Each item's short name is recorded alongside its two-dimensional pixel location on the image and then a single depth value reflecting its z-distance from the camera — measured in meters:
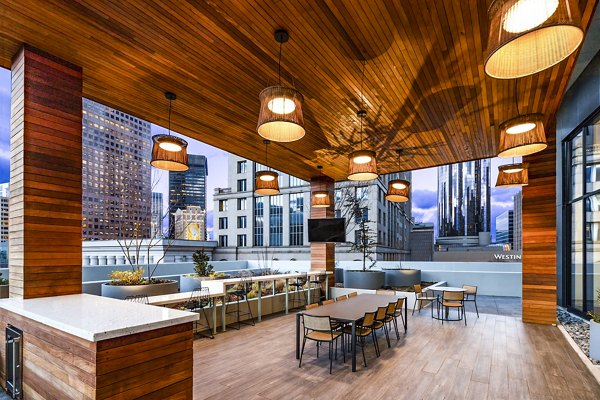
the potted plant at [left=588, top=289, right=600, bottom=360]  4.43
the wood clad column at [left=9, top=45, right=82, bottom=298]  3.27
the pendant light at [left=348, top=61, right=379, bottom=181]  4.50
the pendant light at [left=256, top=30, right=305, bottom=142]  2.81
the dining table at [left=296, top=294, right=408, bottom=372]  4.18
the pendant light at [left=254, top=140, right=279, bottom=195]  5.93
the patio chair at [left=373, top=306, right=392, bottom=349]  4.69
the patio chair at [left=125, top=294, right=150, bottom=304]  4.70
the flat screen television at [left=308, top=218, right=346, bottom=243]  8.66
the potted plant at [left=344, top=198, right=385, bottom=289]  9.83
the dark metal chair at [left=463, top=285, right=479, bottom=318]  7.21
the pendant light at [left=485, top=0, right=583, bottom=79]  1.60
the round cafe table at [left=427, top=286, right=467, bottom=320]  6.87
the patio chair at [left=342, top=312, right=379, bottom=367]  4.35
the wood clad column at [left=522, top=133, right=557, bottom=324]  6.37
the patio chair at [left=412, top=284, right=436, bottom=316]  7.27
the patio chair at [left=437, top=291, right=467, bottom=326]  6.48
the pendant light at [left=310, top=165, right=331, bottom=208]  8.59
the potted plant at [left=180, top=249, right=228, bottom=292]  8.80
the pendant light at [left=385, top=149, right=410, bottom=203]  6.69
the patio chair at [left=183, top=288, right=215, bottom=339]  5.56
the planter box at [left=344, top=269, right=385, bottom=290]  9.83
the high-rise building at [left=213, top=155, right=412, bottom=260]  29.06
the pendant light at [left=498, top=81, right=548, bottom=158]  3.50
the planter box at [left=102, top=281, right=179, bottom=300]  5.36
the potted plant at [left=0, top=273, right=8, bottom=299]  6.23
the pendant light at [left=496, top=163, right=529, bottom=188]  5.43
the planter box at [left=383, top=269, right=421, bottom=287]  10.70
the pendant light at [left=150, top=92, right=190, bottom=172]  4.21
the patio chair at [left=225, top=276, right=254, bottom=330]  6.60
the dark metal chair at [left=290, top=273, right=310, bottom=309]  8.43
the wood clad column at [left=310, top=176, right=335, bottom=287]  9.31
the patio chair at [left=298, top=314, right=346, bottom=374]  4.09
